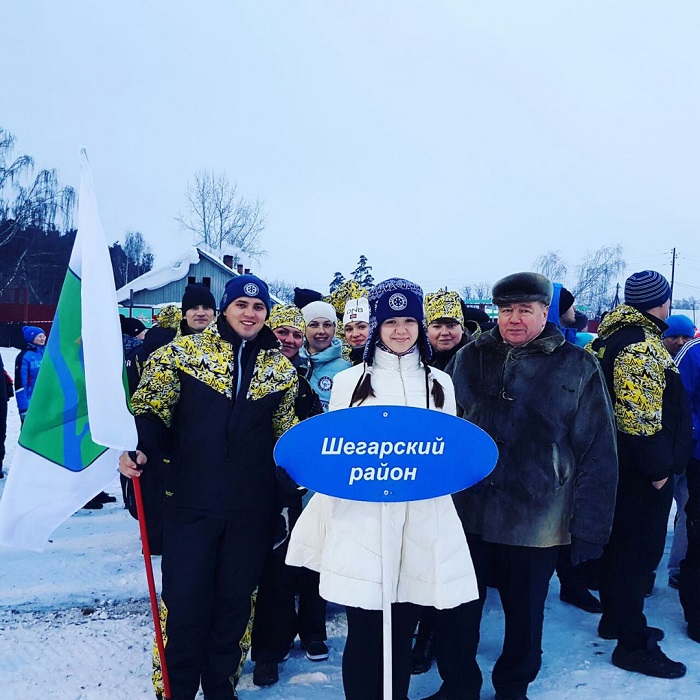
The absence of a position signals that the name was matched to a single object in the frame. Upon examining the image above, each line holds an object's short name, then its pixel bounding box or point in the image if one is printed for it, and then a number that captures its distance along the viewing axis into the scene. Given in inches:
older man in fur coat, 102.2
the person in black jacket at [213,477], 102.7
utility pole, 1909.4
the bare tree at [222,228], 1520.7
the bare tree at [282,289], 2117.4
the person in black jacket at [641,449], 116.7
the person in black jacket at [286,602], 114.1
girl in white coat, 87.3
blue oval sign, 80.7
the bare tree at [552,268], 2405.3
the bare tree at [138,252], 2436.0
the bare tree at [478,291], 3009.4
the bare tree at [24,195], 1178.6
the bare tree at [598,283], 2379.7
